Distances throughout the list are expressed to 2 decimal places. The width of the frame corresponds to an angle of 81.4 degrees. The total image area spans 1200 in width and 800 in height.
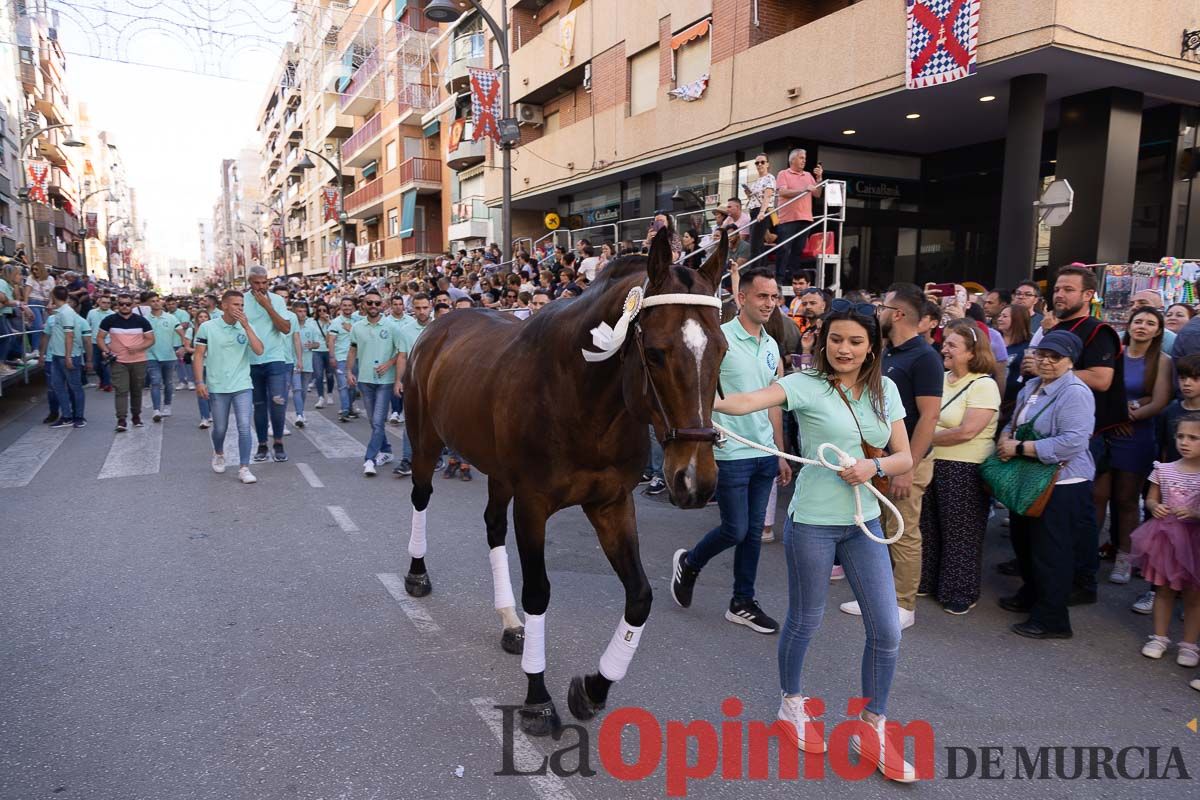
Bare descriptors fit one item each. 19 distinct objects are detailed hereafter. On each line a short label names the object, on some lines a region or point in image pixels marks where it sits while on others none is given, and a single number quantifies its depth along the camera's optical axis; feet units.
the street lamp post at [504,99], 39.88
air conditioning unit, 81.66
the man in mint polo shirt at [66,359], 36.17
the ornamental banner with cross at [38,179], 116.84
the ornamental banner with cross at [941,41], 33.40
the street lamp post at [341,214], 99.72
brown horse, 8.37
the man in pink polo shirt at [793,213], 35.63
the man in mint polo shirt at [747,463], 13.84
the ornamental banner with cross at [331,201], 131.03
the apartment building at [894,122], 35.17
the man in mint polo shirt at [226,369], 26.35
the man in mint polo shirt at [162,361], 40.57
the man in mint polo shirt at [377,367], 27.86
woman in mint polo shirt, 9.68
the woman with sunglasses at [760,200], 36.68
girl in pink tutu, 12.91
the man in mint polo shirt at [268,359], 27.71
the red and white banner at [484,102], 62.44
